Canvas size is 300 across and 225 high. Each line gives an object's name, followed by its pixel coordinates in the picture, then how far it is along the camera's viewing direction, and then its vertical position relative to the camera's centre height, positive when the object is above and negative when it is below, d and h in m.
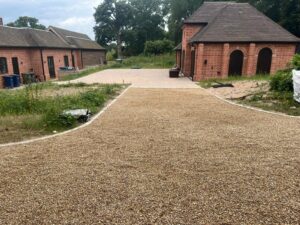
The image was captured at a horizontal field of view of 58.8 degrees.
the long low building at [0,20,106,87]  21.90 +0.37
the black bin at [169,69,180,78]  24.47 -1.72
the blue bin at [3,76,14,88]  20.77 -1.95
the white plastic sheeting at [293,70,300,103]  10.62 -1.29
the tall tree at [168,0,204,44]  48.31 +7.52
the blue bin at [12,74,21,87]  21.30 -1.92
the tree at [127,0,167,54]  62.72 +7.28
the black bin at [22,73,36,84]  22.75 -1.85
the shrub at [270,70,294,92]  11.95 -1.32
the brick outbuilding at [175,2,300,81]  20.33 +0.50
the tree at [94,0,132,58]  59.66 +7.54
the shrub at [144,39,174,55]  50.00 +1.31
